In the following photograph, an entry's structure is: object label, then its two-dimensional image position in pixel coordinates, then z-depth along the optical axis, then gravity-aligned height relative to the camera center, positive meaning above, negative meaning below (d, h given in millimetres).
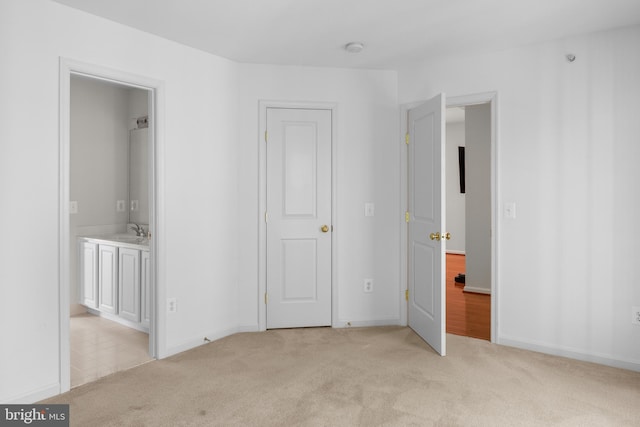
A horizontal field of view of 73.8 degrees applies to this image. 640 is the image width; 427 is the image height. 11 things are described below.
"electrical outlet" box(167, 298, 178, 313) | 3354 -765
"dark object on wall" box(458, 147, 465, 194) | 7977 +828
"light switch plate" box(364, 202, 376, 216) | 4059 -1
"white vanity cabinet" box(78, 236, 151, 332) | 3826 -671
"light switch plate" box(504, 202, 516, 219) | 3502 -7
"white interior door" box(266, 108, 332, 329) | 3945 -86
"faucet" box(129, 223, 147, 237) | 4578 -234
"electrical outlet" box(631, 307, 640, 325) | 3031 -755
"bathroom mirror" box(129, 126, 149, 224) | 4699 +367
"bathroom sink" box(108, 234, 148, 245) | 4039 -297
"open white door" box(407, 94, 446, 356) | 3281 -108
